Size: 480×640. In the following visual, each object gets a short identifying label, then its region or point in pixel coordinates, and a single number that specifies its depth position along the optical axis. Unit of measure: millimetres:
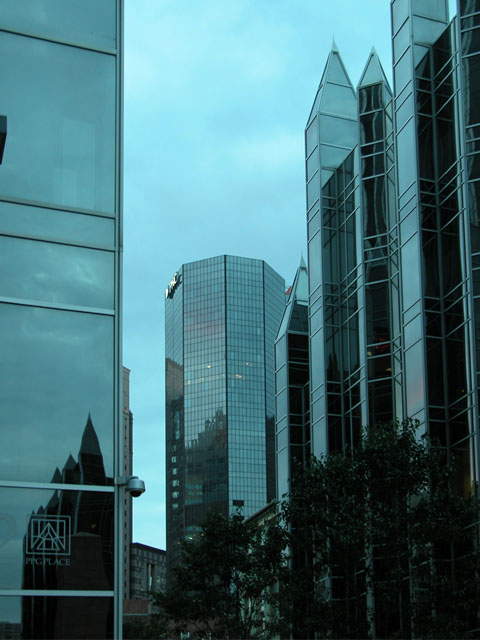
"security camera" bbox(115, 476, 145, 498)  15082
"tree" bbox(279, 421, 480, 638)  26453
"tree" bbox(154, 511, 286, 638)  34531
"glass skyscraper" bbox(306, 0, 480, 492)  32156
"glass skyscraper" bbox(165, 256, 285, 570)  196625
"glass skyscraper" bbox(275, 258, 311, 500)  46594
